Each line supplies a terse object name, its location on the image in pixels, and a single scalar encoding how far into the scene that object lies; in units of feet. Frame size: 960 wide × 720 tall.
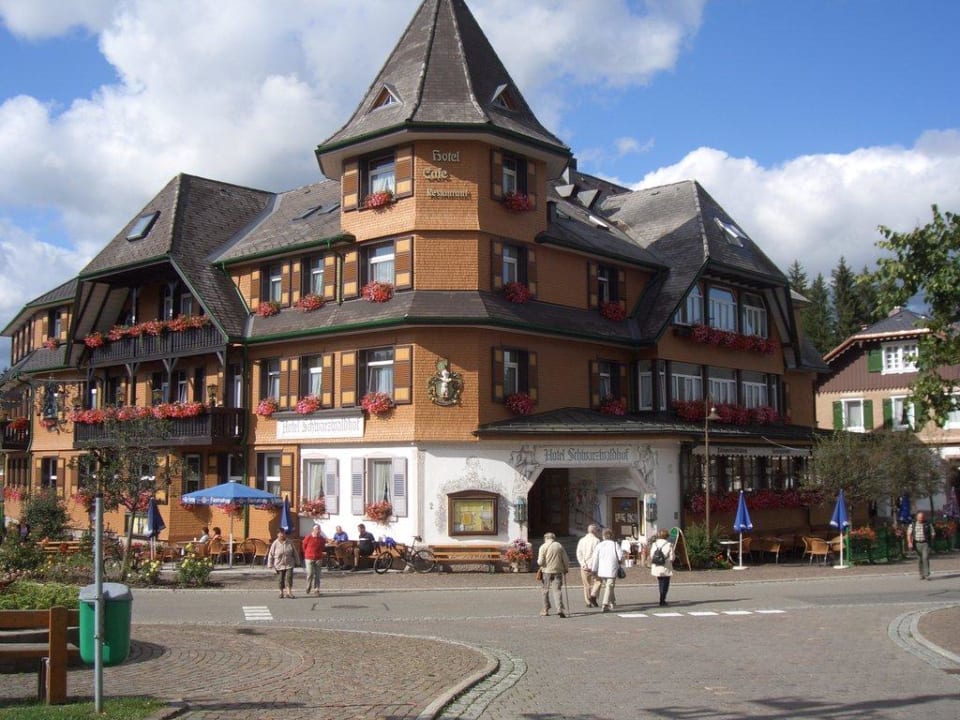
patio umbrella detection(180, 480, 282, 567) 95.86
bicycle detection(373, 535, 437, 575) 94.79
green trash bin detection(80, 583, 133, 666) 35.63
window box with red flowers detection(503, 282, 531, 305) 101.14
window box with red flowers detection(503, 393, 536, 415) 99.91
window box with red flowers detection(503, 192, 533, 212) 102.22
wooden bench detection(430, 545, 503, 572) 94.12
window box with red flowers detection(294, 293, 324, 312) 107.65
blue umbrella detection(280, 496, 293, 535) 99.07
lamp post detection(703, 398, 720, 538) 98.66
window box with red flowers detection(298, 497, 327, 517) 104.42
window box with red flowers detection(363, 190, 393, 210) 101.20
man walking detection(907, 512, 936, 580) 84.89
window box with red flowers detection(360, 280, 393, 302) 100.42
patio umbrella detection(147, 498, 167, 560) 103.09
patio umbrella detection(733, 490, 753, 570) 96.53
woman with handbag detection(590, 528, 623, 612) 66.54
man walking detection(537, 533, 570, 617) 63.93
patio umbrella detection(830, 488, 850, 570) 98.48
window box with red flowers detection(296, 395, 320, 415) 106.22
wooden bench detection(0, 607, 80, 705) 34.30
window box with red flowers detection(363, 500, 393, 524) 98.22
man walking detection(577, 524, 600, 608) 68.23
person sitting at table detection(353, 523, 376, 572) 95.81
